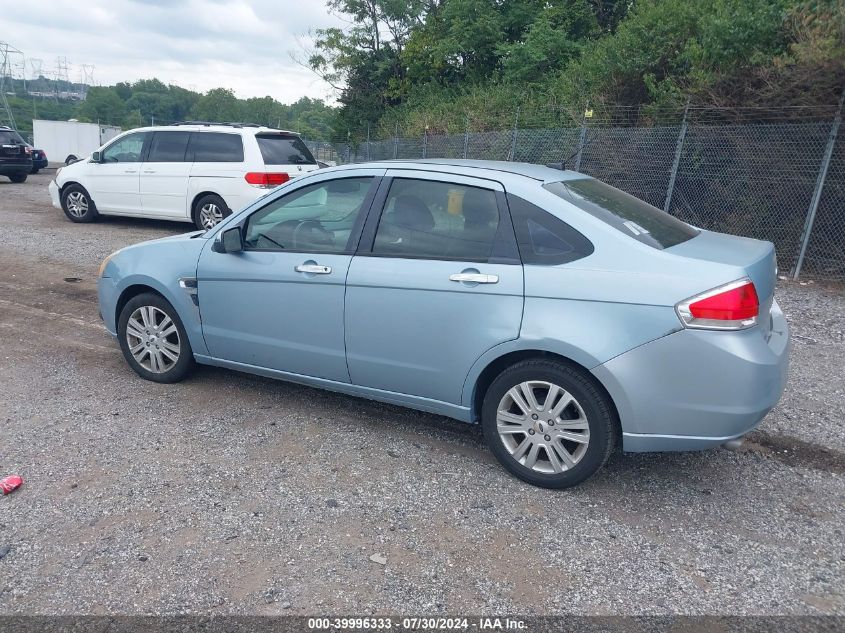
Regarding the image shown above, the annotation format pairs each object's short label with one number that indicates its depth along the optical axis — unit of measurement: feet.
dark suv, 67.67
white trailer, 125.29
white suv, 36.01
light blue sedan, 10.62
